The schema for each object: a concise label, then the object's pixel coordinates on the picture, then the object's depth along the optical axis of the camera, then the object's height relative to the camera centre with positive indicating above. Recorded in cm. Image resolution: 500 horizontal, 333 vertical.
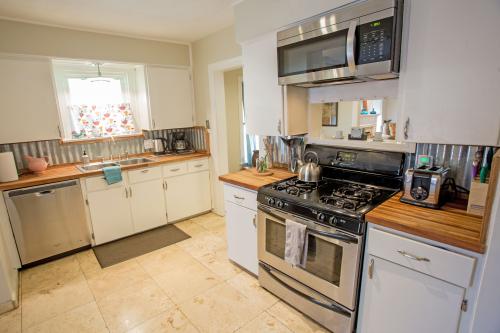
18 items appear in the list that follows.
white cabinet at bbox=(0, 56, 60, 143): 261 +17
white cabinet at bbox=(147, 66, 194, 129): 349 +23
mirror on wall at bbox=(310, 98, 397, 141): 188 -6
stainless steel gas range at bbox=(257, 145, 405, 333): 159 -72
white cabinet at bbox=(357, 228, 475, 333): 126 -90
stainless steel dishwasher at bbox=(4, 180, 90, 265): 252 -100
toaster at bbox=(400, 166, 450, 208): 153 -45
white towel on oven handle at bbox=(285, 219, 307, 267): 175 -87
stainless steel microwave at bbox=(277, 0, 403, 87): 147 +40
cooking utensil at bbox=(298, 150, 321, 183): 209 -48
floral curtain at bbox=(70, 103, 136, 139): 335 -6
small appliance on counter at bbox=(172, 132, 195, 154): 387 -43
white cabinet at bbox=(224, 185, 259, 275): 227 -102
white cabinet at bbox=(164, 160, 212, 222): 351 -106
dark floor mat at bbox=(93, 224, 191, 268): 283 -147
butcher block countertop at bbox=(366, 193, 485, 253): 122 -57
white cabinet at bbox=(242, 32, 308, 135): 215 +14
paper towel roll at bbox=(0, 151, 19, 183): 246 -45
